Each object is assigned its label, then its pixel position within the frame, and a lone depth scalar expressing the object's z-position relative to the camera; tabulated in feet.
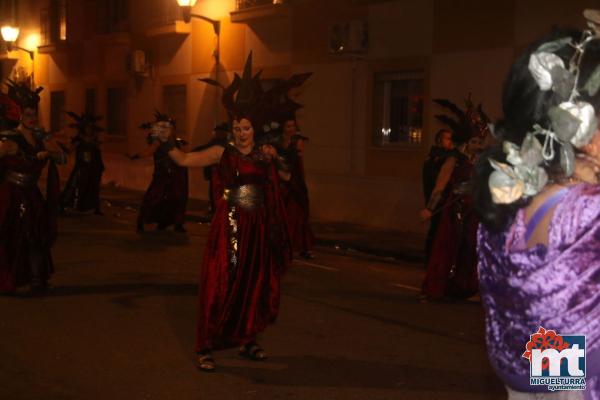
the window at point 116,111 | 90.99
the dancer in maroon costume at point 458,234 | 29.45
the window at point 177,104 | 79.92
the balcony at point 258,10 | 64.44
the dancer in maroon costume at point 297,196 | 38.38
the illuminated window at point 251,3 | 66.88
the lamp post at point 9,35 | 97.55
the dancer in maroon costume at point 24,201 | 29.09
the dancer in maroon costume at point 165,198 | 49.06
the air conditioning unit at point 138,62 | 83.46
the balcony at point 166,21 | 77.36
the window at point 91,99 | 96.67
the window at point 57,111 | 104.94
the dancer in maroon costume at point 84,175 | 58.59
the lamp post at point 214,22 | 71.62
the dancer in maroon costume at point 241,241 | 20.90
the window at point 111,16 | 91.66
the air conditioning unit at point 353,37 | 56.34
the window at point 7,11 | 114.17
